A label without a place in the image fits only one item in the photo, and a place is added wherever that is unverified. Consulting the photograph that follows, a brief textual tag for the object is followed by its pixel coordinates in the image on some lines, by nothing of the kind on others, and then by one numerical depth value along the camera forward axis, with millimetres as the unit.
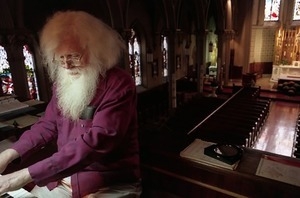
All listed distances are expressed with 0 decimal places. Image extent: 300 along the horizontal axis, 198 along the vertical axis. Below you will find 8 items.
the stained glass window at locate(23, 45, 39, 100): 8812
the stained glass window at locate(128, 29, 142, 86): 12820
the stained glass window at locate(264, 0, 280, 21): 16016
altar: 14043
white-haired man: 1448
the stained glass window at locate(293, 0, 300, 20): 15609
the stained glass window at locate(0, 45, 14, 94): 8273
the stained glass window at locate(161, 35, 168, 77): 14906
